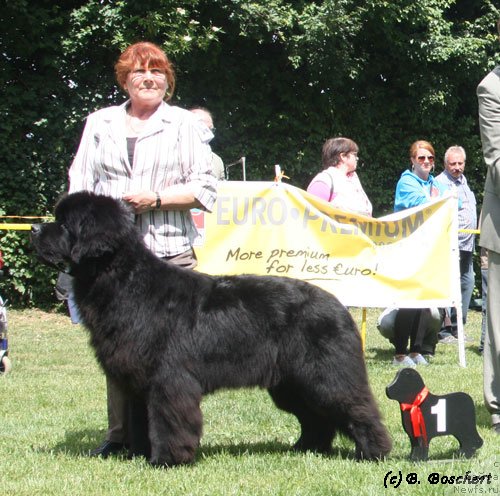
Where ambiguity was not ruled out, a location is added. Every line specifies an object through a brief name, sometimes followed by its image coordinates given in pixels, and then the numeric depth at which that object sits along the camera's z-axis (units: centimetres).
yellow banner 802
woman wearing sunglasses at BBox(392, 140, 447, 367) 830
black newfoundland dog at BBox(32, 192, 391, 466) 409
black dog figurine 421
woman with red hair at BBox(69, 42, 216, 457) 445
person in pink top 798
